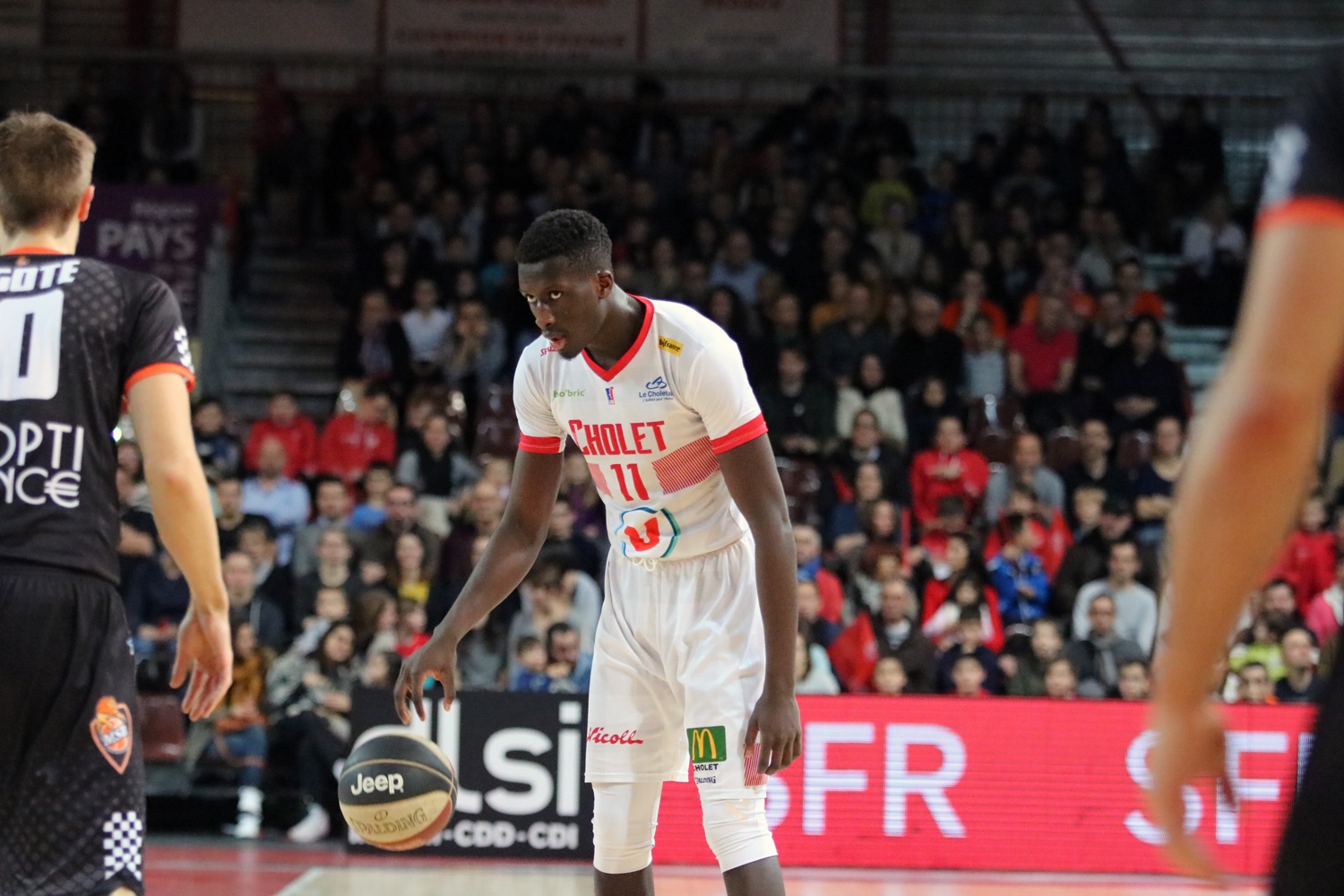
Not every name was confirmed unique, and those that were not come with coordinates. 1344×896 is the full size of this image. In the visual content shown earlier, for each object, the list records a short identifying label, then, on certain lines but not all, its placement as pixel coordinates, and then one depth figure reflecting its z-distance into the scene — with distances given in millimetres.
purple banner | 27484
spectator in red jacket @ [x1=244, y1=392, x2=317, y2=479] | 24469
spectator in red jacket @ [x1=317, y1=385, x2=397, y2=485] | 24328
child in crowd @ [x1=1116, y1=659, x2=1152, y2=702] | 19594
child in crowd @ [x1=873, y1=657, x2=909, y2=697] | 19312
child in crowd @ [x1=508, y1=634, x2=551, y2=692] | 19469
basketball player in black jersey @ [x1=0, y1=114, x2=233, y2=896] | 6496
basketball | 9867
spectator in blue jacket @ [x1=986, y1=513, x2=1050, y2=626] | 21922
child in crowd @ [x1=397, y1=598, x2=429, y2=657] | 19594
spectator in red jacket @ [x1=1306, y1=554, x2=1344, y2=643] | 21031
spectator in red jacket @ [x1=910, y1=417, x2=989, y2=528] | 23734
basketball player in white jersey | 8734
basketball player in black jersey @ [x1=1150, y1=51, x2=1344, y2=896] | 3396
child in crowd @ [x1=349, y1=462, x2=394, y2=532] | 22500
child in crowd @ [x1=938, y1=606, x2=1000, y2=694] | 20016
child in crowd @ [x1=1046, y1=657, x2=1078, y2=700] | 19547
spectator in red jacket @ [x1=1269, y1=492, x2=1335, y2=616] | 22531
